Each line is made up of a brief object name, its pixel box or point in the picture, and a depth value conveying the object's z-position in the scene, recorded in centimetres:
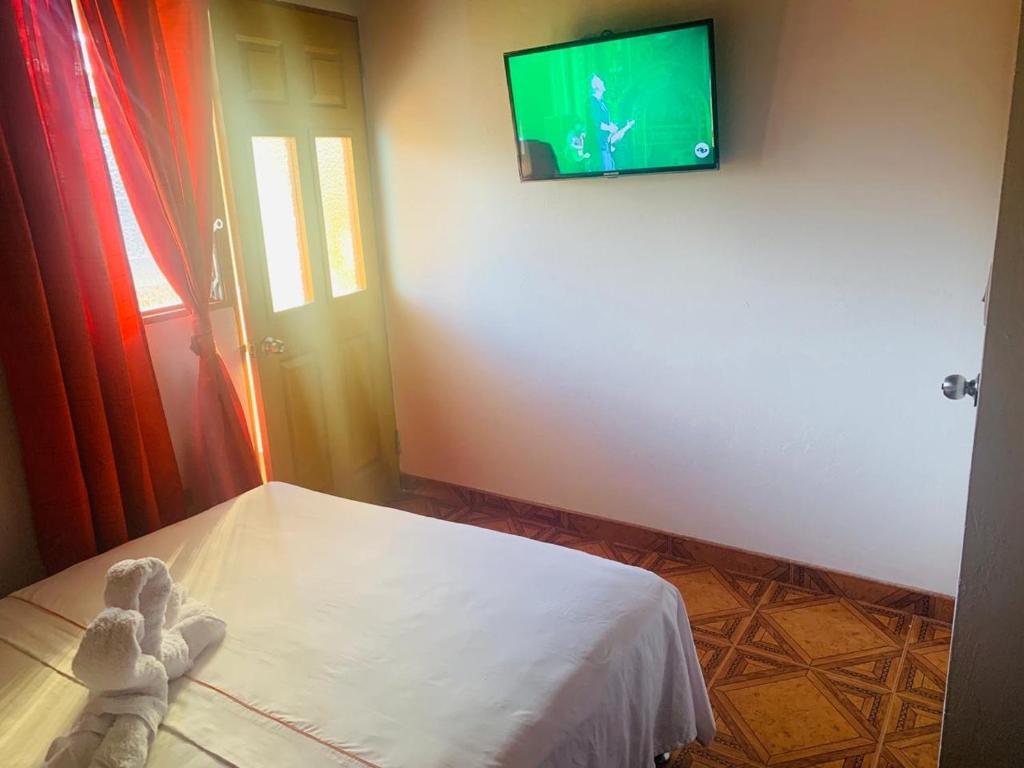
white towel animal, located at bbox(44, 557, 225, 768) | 137
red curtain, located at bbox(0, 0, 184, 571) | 195
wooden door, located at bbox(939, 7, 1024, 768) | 106
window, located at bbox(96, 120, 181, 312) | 231
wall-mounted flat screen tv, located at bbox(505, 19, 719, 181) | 238
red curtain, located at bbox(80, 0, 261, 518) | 222
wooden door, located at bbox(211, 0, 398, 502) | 274
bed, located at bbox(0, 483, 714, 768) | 141
